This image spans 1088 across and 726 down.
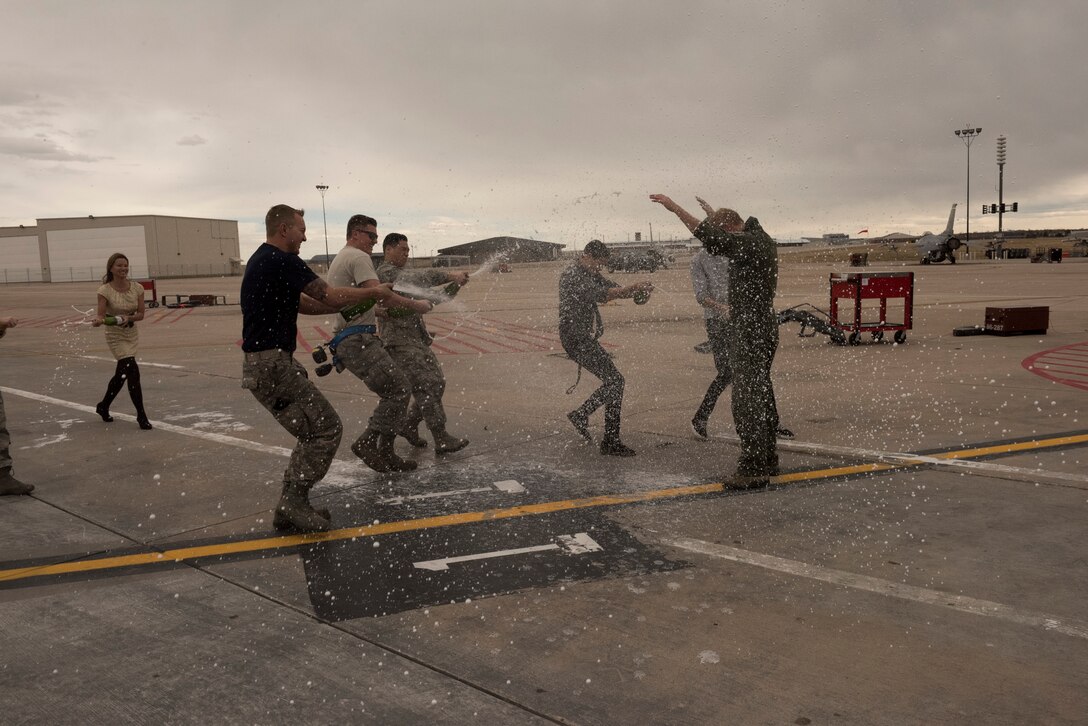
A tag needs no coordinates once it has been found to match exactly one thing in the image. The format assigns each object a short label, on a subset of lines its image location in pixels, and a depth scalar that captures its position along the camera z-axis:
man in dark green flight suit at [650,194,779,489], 5.73
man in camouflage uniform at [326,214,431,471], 6.28
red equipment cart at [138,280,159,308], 32.62
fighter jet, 60.34
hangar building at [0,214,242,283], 101.88
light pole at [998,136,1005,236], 84.38
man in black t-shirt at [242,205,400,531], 4.83
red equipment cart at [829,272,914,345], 14.62
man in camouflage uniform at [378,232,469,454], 6.99
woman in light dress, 8.54
